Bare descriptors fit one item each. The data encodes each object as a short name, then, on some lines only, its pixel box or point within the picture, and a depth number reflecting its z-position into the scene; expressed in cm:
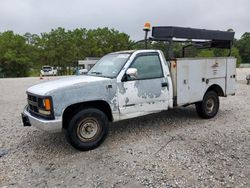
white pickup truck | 406
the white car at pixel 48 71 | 3593
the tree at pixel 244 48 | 9181
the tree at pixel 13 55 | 3962
